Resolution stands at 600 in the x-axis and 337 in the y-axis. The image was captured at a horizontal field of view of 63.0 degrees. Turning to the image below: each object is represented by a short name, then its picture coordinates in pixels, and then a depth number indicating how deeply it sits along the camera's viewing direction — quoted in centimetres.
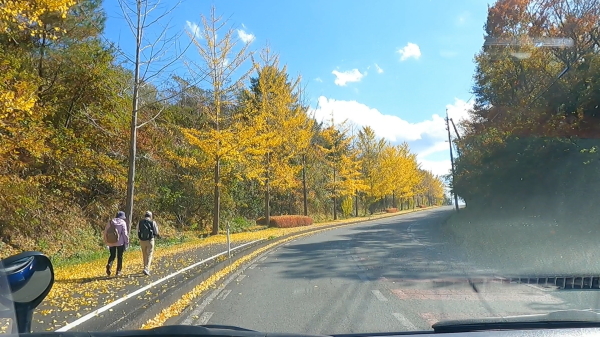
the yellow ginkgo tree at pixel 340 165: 4050
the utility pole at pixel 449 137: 4169
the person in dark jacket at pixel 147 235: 1110
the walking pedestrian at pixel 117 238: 1059
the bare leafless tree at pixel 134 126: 1480
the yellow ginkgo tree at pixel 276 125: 2684
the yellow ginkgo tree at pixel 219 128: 2261
